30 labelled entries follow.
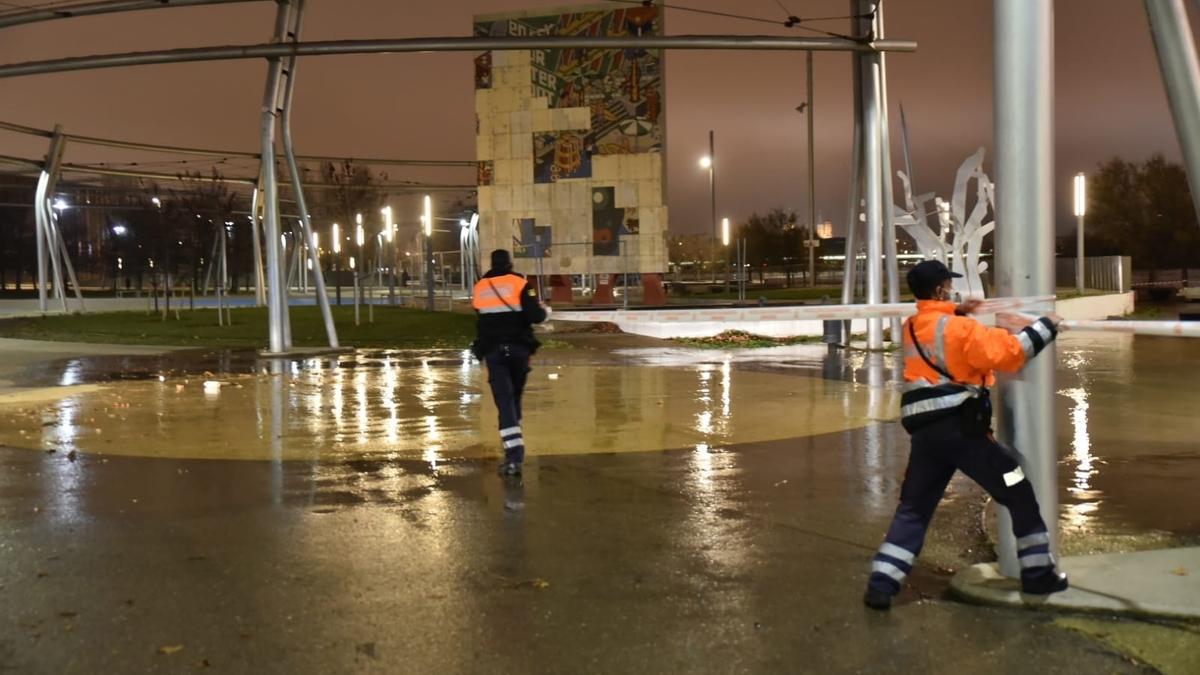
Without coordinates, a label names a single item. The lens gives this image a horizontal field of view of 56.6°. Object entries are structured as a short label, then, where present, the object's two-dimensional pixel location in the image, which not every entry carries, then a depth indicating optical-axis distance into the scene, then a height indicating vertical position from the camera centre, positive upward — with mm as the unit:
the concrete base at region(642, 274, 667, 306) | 36344 -190
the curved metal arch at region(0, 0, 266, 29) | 16047 +4278
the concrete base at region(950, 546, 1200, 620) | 5160 -1547
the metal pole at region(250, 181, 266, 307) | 36450 +1389
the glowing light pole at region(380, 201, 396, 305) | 48881 +945
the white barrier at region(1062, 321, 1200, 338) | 5398 -294
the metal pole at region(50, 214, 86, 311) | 43438 +1458
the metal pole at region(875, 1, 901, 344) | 20594 +1242
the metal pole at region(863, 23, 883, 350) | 20375 +1690
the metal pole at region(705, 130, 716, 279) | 50719 +5347
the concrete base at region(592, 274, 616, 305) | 37094 -215
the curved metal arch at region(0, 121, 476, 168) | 35319 +5934
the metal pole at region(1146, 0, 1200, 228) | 6578 +1178
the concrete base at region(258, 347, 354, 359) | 20578 -1077
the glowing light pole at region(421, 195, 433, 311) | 39900 +1259
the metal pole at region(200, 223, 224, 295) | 43625 +2141
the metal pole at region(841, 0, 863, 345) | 20891 +1582
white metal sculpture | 28172 +1261
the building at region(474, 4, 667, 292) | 34906 +4240
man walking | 8930 -390
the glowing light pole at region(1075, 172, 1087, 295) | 36531 +1837
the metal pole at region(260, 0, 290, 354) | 20125 +1504
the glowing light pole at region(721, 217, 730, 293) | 41931 +2021
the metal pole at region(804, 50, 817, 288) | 42188 +3851
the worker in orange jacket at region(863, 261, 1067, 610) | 5176 -733
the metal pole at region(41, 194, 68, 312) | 40716 +2053
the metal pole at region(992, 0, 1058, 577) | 5609 +366
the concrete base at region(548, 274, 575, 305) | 37434 -96
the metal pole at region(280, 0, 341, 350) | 20766 +2080
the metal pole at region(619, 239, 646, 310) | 35219 +858
